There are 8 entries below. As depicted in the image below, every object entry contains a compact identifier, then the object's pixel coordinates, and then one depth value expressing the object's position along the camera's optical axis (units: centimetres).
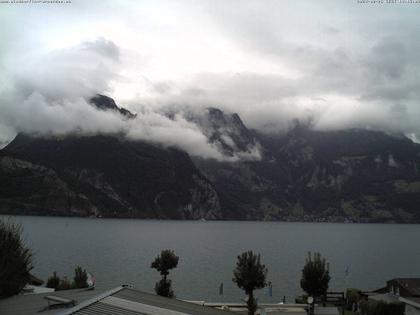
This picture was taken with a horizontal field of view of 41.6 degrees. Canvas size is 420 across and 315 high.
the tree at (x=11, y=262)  3735
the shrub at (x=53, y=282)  6571
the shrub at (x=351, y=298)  6251
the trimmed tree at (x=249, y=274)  5347
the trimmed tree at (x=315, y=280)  5509
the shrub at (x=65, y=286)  5780
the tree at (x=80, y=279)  6104
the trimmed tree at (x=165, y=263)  6012
